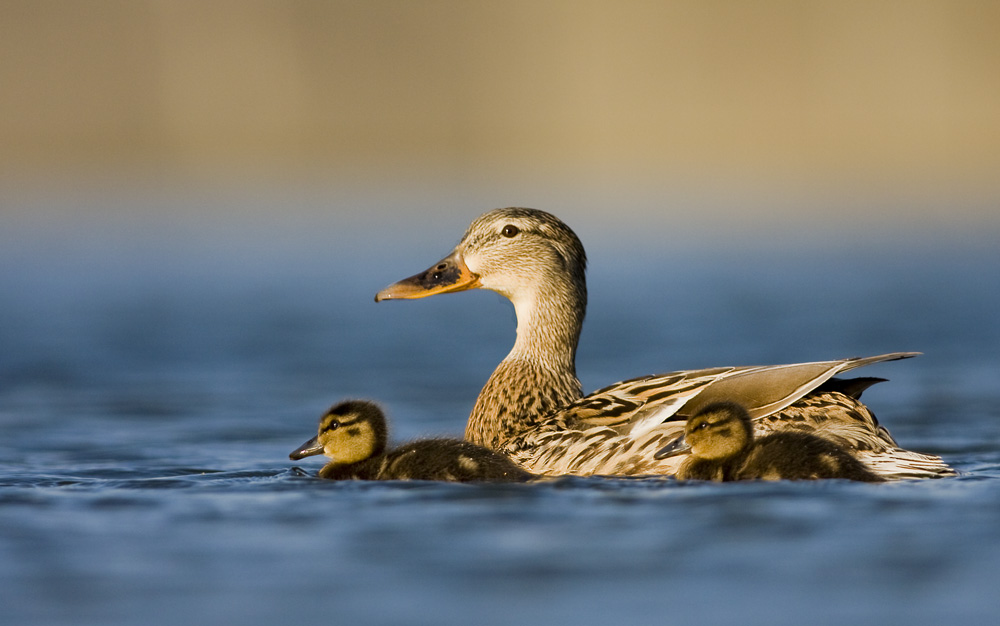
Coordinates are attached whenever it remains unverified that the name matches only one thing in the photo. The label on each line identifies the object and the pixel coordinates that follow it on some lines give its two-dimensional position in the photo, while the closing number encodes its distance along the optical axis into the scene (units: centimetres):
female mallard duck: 1298
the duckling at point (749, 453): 1213
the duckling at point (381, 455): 1304
